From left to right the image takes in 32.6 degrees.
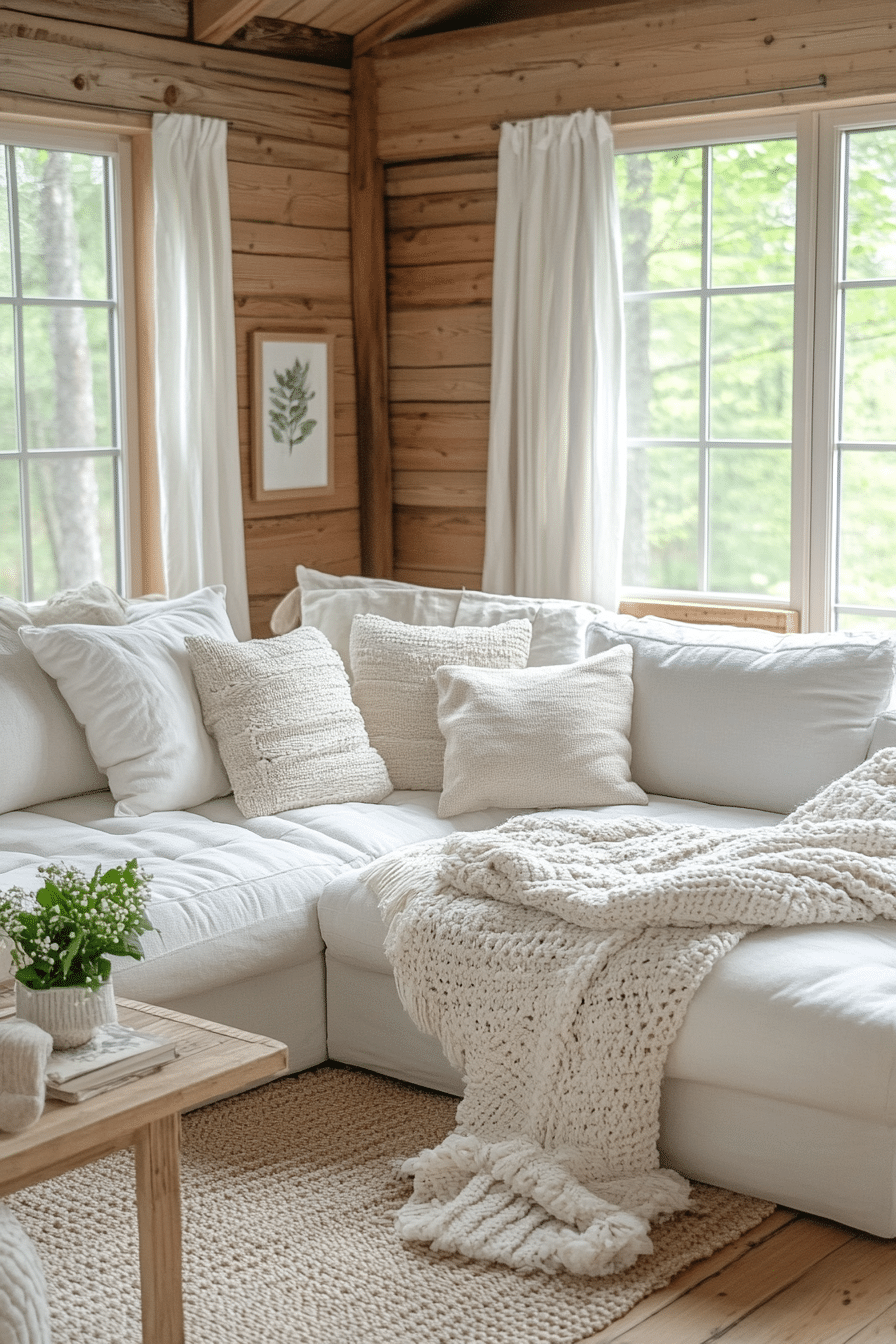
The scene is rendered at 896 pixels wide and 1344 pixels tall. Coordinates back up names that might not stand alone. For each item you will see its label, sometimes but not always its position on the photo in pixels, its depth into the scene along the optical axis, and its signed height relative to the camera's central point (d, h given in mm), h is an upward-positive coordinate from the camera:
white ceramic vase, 2072 -733
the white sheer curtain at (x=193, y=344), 4277 +344
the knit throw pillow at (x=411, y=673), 3654 -504
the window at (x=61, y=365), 4078 +278
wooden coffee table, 1911 -832
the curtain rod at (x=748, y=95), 3971 +970
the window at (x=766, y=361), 4086 +273
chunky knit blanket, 2451 -895
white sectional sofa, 2418 -812
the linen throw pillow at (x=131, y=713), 3363 -540
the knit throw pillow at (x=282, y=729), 3439 -599
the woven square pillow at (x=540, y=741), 3430 -625
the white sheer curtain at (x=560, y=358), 4402 +301
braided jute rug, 2229 -1233
